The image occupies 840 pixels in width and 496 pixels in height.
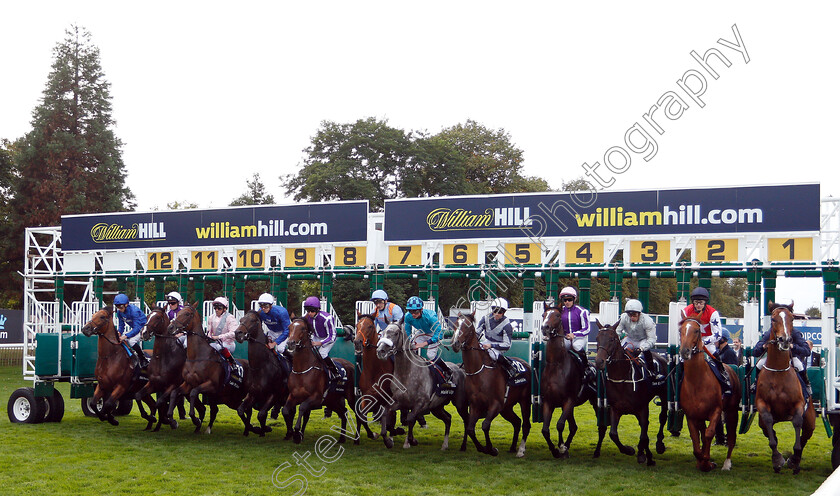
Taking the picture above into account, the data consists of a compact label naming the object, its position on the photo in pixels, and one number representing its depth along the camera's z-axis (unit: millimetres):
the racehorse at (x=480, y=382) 10688
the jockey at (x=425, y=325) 11148
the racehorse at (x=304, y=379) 11492
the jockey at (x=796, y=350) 9641
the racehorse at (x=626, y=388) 10258
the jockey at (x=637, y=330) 10359
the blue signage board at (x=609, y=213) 11148
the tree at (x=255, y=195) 42500
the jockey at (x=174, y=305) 12922
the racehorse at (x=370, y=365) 10742
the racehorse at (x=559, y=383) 10516
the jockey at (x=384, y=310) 11148
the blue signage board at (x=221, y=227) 14359
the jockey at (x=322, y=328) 11914
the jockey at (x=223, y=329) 12503
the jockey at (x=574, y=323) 11000
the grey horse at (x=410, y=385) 10828
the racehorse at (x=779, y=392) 9249
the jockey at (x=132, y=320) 13031
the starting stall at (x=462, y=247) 11273
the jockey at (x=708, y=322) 9914
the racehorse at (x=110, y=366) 12531
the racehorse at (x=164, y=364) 12360
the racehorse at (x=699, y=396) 9484
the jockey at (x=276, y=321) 12141
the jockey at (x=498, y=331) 11071
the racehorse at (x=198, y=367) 12055
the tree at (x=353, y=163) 35031
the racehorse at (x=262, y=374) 11836
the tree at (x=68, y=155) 32344
